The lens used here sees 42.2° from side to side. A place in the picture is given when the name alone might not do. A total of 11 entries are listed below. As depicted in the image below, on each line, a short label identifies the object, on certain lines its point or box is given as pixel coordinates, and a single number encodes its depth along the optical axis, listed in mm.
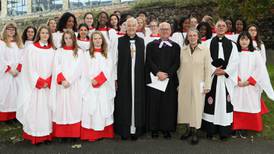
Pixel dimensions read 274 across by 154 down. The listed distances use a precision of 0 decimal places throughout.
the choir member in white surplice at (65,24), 7992
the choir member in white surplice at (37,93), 6672
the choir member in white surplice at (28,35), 7929
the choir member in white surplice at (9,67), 8078
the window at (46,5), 29609
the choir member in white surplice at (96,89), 6879
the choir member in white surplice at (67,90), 6730
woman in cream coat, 6754
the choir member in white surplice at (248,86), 7266
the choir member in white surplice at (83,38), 7266
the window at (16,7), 33072
